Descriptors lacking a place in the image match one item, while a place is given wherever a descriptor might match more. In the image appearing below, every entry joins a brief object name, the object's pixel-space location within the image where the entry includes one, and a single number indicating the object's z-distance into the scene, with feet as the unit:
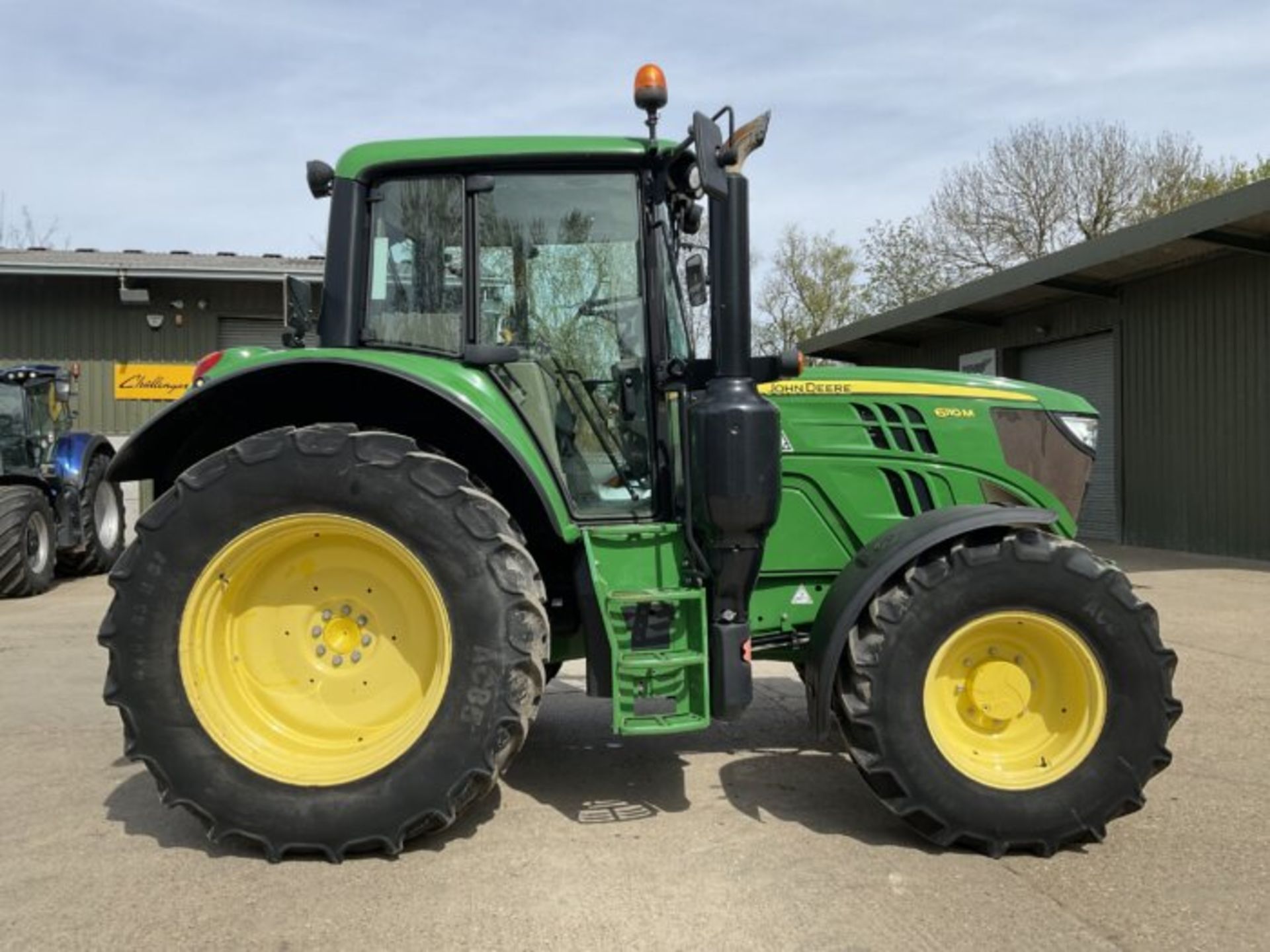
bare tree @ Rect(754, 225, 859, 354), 108.58
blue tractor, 31.51
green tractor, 10.18
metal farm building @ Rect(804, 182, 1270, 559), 35.78
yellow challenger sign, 49.57
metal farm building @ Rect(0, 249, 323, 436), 48.96
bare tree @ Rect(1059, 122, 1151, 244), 85.20
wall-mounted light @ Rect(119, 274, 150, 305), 47.52
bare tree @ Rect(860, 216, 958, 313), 92.73
